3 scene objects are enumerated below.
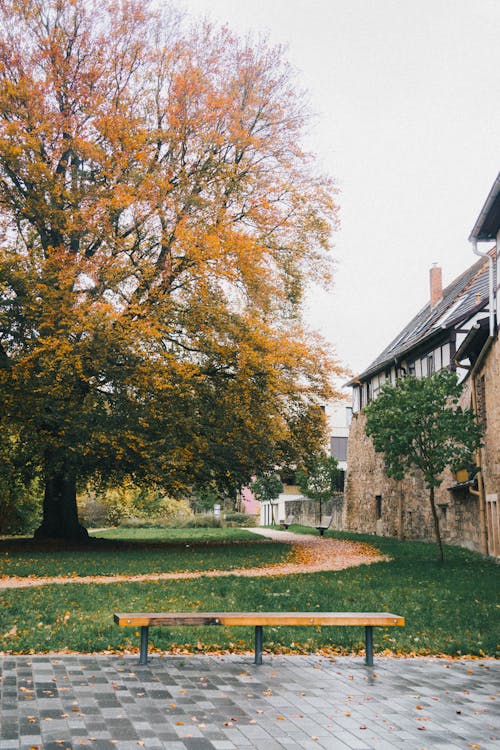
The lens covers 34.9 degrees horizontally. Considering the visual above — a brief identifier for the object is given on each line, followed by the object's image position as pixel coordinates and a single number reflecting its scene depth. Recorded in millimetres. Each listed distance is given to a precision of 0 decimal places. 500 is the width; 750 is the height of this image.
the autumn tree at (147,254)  19984
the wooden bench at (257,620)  7512
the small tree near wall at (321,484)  42812
